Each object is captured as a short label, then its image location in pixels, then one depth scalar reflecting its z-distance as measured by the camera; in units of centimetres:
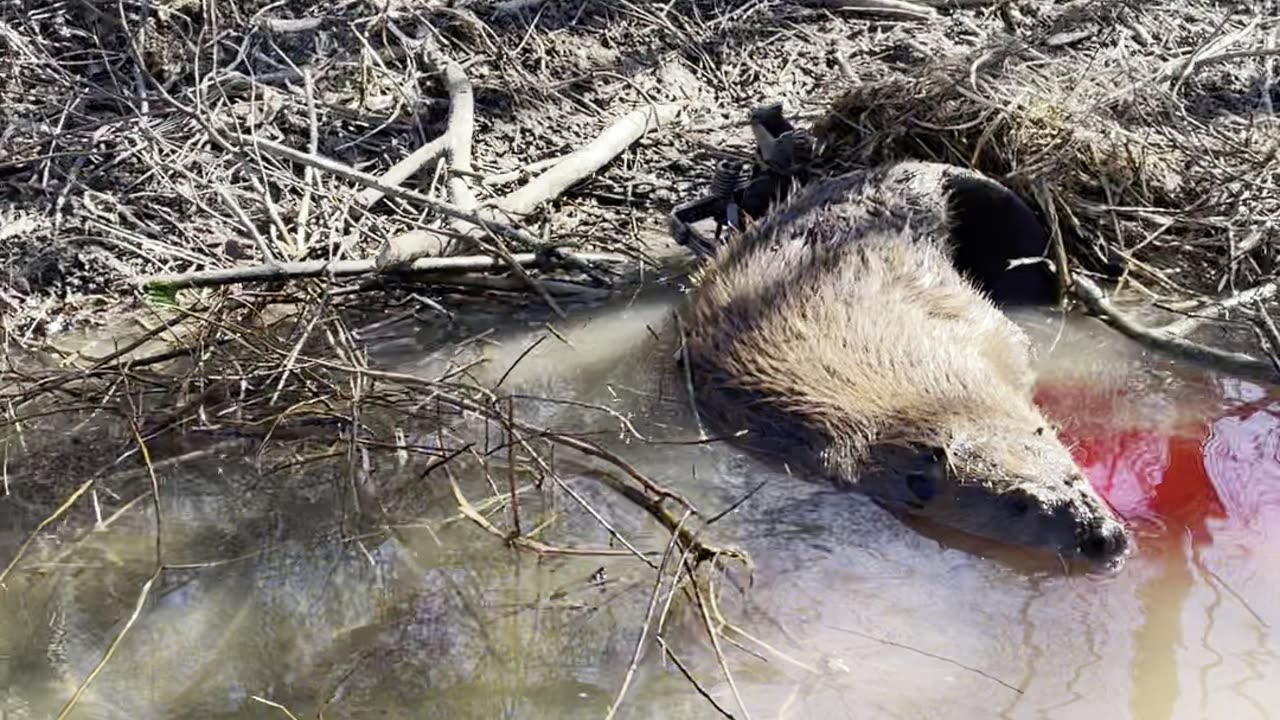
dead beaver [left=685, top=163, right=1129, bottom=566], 439
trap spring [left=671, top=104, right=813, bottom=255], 621
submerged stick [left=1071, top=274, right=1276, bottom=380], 502
